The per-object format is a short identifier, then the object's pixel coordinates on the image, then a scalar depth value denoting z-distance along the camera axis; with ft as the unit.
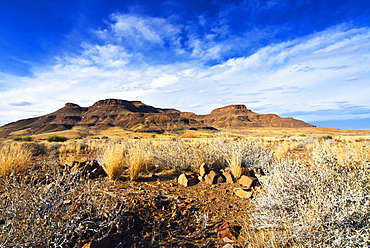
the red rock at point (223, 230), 10.80
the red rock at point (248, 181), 17.04
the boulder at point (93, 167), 18.49
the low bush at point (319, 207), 8.30
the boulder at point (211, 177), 18.87
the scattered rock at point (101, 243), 8.61
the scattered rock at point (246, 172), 19.69
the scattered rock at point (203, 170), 20.23
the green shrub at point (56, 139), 89.29
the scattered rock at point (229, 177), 18.97
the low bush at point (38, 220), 7.55
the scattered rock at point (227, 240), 10.41
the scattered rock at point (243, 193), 15.71
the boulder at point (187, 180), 18.22
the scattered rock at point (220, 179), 19.05
